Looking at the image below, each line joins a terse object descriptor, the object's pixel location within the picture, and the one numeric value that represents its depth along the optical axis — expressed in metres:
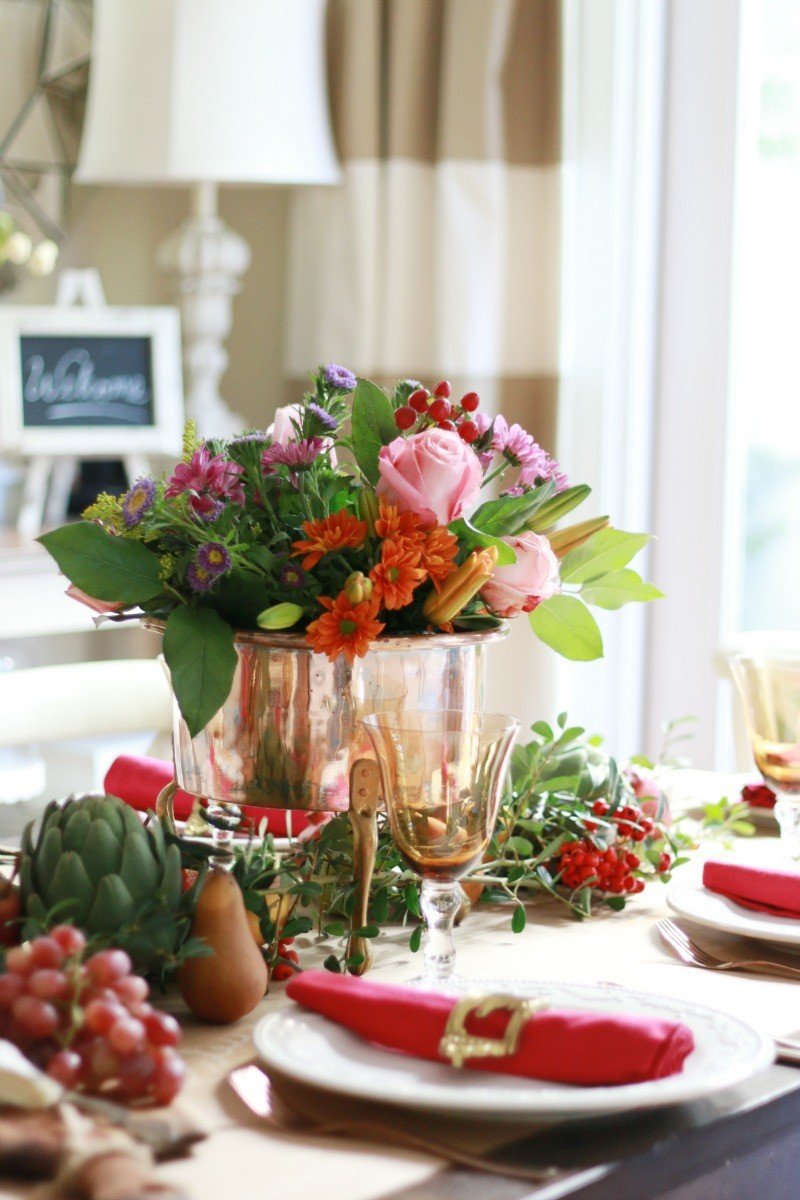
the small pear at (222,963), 1.67
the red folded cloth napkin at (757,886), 1.87
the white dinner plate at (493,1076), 1.53
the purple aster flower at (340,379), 1.83
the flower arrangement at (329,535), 1.78
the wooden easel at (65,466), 4.17
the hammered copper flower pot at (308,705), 1.81
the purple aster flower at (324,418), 1.80
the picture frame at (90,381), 3.98
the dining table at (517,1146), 1.50
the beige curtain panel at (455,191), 3.94
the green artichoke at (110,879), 1.65
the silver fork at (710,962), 1.81
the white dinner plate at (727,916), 1.83
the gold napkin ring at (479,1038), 1.58
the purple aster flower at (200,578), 1.77
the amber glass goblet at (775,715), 1.97
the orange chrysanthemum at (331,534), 1.78
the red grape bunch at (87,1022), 1.52
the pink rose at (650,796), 2.08
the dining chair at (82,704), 2.88
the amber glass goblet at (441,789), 1.71
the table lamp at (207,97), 3.75
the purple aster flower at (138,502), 1.80
